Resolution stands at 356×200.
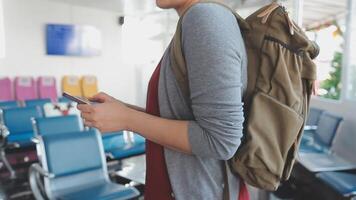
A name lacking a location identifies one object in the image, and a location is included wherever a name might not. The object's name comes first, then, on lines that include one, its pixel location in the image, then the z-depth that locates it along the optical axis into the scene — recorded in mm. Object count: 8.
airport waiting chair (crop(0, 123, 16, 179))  3210
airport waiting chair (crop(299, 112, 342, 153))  2975
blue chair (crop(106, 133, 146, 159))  3184
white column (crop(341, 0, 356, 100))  3177
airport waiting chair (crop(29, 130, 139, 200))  2096
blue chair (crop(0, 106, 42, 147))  3615
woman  566
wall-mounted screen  5961
